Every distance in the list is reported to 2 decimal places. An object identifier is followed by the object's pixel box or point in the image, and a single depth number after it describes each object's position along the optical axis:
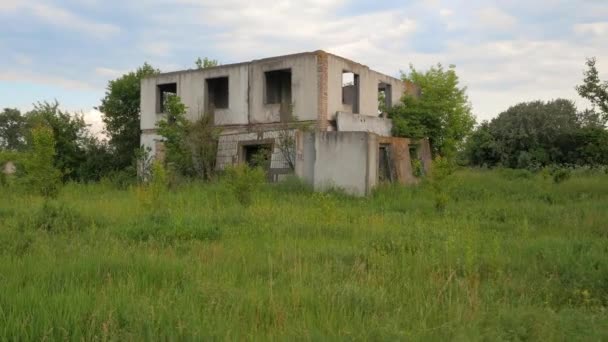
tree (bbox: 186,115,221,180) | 19.33
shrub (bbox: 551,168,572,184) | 17.30
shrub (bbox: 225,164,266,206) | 11.81
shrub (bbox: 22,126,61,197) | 12.51
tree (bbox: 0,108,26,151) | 62.34
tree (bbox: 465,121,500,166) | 35.97
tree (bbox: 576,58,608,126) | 13.49
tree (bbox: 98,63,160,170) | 25.11
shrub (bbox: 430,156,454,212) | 11.21
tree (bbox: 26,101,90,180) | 21.78
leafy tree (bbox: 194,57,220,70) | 35.12
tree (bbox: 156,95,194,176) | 19.00
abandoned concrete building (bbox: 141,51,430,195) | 15.27
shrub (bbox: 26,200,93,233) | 7.66
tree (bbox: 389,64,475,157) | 22.45
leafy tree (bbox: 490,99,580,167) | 34.19
